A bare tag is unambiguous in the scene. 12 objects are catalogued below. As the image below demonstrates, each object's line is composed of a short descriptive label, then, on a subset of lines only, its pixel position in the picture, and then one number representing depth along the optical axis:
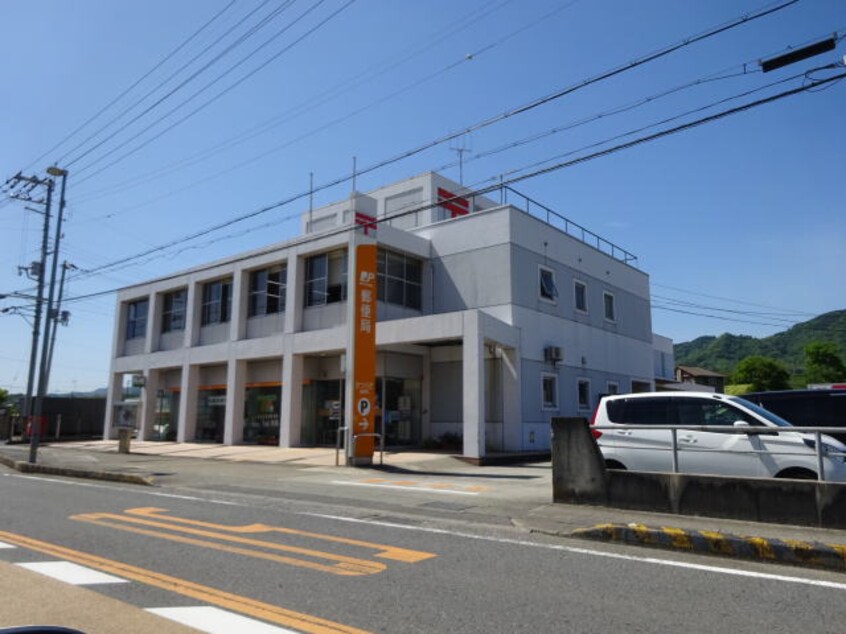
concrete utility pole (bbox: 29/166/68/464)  21.78
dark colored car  12.45
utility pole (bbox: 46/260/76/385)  30.17
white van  9.27
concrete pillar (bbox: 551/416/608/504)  10.27
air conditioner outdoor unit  25.38
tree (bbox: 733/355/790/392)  71.62
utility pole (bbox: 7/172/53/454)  27.59
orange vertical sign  19.25
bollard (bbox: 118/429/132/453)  27.33
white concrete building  23.80
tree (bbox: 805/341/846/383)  74.25
